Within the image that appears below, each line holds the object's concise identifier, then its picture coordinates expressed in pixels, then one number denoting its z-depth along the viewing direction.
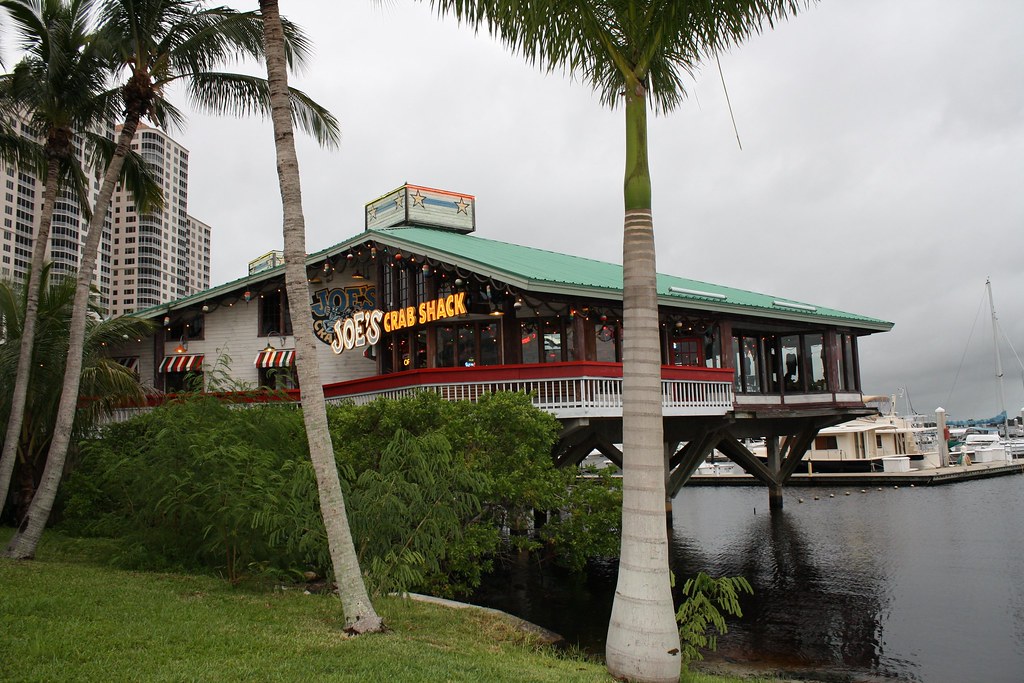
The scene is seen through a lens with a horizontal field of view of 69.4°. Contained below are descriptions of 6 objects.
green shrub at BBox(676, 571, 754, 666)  10.38
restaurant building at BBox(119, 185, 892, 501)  19.80
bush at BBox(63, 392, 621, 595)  12.08
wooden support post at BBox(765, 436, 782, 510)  36.97
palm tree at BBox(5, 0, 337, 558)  14.03
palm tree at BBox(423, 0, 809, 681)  9.27
